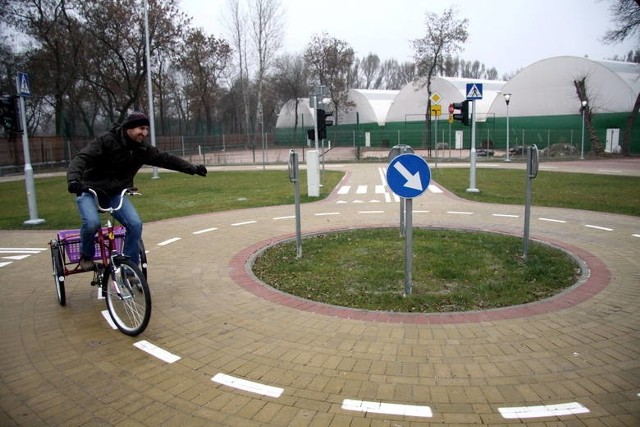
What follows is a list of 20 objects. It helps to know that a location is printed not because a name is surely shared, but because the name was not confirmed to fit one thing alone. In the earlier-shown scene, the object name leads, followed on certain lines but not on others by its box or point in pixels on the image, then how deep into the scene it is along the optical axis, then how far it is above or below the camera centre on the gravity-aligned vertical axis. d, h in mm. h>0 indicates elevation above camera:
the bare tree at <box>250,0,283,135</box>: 50062 +10335
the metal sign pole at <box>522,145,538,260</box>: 6969 -493
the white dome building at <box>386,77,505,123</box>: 47219 +4848
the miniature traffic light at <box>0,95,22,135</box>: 10586 +992
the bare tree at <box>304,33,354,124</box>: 54406 +9803
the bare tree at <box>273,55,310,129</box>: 63819 +9610
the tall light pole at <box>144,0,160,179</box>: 21719 +3503
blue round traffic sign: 5641 -323
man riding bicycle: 5031 -163
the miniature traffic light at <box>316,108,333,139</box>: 14148 +835
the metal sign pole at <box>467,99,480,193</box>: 13360 -586
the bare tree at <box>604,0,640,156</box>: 30375 +7341
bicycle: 4594 -1224
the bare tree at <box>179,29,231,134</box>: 51500 +9373
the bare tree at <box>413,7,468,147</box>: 40375 +8780
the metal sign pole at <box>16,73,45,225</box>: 10836 -458
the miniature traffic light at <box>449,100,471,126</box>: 13672 +944
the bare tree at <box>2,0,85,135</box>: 35531 +8636
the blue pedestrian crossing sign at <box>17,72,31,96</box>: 10836 +1656
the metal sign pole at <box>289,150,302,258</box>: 7309 -495
